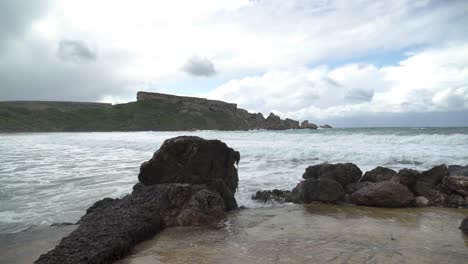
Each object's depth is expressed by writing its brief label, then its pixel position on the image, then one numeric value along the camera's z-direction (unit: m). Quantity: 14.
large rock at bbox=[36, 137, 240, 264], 4.71
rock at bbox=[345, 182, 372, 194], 8.31
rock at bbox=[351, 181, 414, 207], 7.43
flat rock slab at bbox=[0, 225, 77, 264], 4.98
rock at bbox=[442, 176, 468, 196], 7.63
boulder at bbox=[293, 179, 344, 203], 7.89
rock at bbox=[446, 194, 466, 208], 7.44
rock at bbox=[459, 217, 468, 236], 5.48
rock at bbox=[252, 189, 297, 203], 8.35
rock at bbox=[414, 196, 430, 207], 7.54
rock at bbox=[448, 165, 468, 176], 8.92
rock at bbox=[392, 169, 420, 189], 8.23
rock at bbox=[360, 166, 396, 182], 8.95
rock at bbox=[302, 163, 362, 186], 8.73
